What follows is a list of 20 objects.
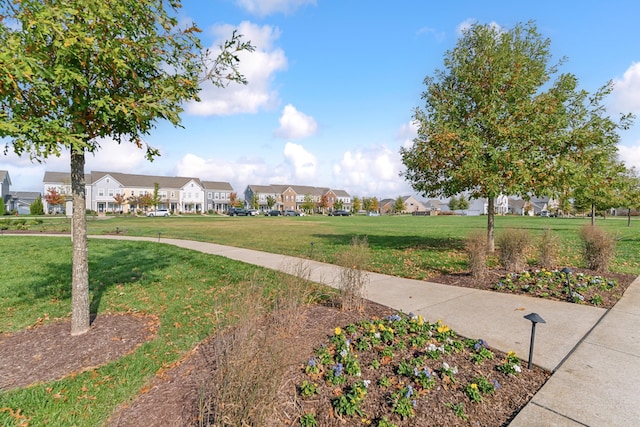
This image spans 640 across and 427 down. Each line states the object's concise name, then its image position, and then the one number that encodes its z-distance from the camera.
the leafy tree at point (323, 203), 93.80
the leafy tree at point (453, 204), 103.75
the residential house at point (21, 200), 69.04
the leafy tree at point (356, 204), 102.81
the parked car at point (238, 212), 65.00
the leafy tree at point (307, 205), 86.79
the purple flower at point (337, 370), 3.10
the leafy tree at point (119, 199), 63.56
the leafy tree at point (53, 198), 48.00
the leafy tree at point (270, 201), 83.80
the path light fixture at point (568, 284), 5.64
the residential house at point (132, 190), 66.25
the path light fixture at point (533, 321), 3.49
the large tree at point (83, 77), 3.00
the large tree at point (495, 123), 8.93
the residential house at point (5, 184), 64.12
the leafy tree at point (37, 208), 50.39
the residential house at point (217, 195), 83.07
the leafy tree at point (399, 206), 102.94
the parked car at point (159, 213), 58.02
